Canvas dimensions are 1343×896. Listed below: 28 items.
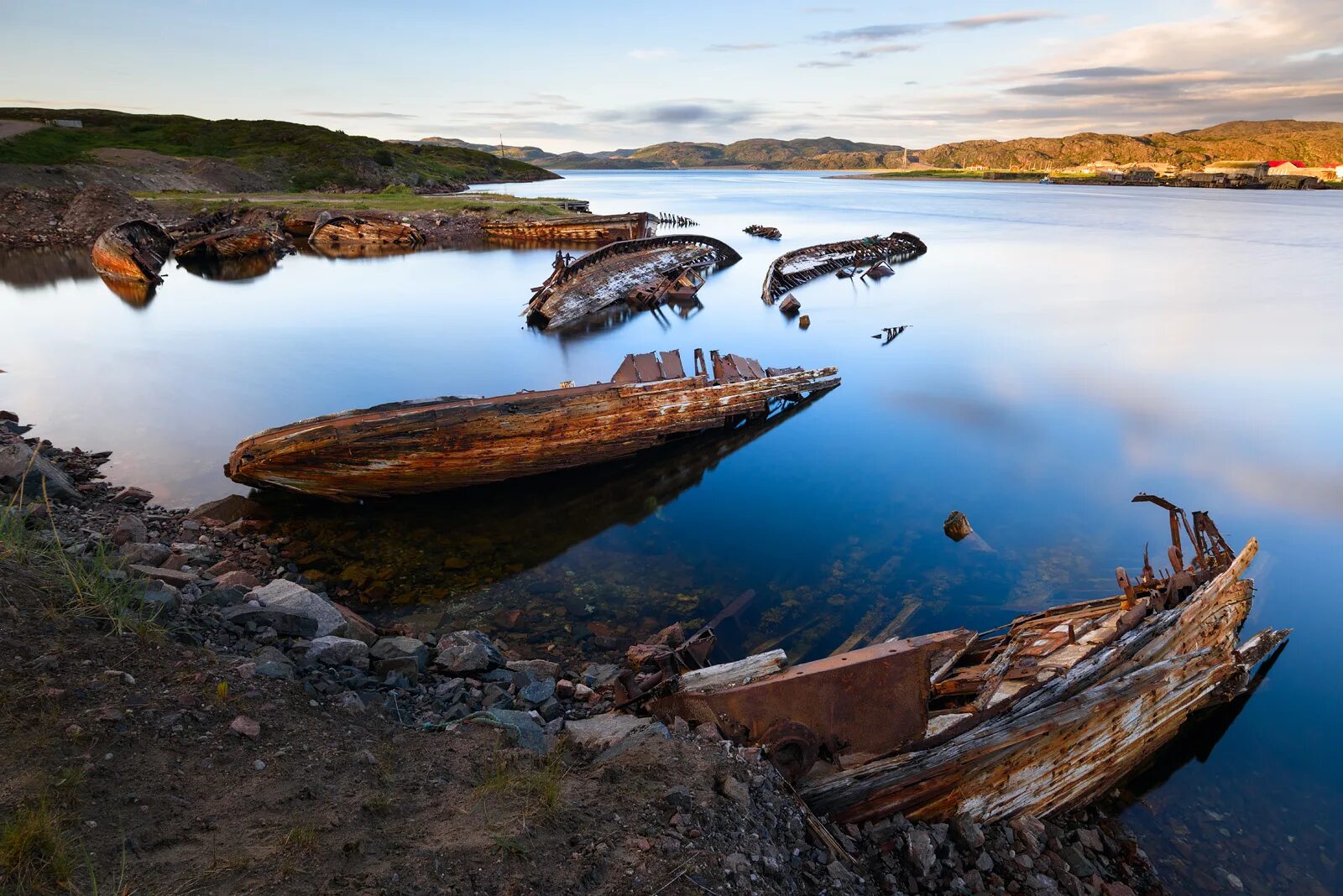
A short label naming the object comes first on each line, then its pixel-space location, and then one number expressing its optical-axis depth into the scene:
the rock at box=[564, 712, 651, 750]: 4.99
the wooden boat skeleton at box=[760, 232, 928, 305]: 34.50
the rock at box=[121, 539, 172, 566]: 7.10
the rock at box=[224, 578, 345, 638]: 6.17
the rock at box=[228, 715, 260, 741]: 4.28
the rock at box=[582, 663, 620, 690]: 6.71
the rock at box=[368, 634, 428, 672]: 6.20
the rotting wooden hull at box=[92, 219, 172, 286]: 30.70
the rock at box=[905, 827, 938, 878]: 4.71
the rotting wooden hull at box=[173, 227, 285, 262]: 38.31
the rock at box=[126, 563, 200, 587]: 6.49
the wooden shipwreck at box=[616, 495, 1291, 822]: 4.90
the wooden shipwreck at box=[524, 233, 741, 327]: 25.38
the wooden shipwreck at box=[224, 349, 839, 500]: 10.02
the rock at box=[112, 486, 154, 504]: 10.17
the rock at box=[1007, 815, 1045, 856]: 5.18
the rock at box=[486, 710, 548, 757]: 5.02
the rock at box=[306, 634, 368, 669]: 5.95
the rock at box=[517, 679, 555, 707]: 6.03
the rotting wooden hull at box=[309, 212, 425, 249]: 45.03
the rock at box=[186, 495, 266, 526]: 10.31
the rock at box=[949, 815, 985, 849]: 4.98
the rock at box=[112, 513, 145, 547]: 8.23
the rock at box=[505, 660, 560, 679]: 6.70
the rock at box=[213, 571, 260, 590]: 7.28
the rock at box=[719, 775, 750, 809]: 4.20
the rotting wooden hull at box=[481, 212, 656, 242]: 47.91
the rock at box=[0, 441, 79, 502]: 8.80
